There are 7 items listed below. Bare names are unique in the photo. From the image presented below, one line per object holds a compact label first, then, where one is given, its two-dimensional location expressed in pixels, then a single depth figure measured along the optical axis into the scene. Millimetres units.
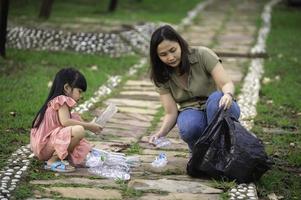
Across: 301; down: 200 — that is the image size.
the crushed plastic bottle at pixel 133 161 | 7554
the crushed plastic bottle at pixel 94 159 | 7420
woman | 7204
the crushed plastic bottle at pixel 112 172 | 7069
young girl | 7221
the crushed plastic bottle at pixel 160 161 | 7539
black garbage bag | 6754
